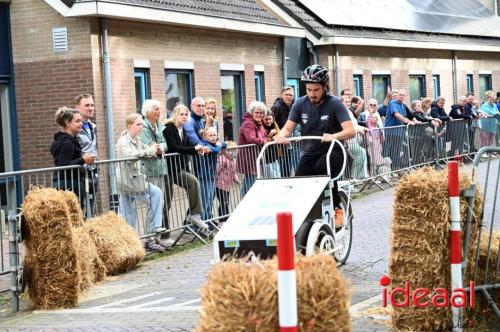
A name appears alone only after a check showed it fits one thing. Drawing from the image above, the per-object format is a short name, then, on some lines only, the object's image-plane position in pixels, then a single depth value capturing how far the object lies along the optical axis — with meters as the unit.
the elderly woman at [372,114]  22.31
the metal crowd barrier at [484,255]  7.75
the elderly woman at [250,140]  16.14
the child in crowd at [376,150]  21.27
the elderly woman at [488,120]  28.52
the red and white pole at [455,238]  7.54
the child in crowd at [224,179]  15.49
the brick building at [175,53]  19.17
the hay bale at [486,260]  8.06
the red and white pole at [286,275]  5.00
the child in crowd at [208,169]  15.18
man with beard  10.70
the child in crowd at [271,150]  16.51
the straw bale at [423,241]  7.65
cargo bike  9.00
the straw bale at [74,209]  11.37
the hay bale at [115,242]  12.11
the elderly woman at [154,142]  14.24
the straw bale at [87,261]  11.00
